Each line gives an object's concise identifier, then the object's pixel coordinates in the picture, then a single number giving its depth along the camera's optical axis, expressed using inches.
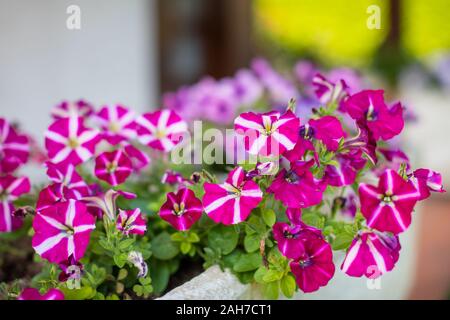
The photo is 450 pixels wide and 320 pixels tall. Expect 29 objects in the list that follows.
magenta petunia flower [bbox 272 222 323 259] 28.5
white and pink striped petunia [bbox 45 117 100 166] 35.3
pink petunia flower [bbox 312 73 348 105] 37.0
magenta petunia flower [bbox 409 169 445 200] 29.1
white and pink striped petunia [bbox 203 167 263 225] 28.6
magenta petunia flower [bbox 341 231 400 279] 28.3
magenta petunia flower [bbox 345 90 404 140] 31.4
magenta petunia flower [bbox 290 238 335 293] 28.5
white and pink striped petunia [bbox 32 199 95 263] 28.6
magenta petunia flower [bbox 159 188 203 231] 30.9
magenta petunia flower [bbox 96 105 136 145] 39.7
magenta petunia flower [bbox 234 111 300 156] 28.7
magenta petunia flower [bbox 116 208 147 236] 29.5
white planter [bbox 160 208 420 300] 29.7
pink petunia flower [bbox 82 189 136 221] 30.7
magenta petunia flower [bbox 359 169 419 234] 27.0
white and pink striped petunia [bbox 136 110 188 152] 37.2
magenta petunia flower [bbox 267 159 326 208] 28.8
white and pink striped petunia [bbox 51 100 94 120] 41.0
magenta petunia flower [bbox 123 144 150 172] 37.1
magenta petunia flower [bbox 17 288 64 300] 26.5
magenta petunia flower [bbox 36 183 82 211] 30.1
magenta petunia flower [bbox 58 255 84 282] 29.5
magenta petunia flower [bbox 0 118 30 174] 38.7
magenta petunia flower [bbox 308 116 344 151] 30.2
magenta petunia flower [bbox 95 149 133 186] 34.4
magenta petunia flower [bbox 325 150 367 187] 31.2
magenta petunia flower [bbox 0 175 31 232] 35.7
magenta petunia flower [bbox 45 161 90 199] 33.2
